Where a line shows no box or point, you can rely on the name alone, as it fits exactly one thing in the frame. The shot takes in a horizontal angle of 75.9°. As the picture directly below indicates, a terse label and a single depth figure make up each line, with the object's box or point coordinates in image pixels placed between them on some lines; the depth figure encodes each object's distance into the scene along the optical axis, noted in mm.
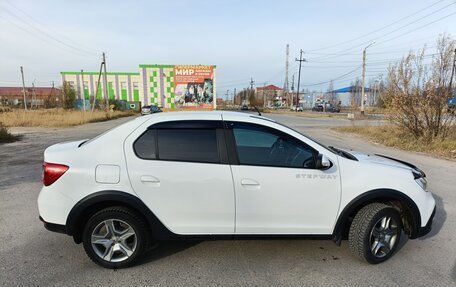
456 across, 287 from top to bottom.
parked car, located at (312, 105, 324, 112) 63469
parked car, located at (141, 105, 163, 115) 38688
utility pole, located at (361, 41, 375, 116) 35469
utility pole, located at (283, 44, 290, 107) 65062
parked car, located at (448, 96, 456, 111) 11162
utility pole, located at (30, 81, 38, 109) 70106
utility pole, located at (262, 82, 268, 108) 95762
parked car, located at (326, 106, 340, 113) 60438
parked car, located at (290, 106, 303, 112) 61425
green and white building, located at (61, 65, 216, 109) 50688
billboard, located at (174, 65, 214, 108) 50562
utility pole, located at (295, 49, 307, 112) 62531
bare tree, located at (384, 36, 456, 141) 10820
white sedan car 2914
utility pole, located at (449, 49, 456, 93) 10680
